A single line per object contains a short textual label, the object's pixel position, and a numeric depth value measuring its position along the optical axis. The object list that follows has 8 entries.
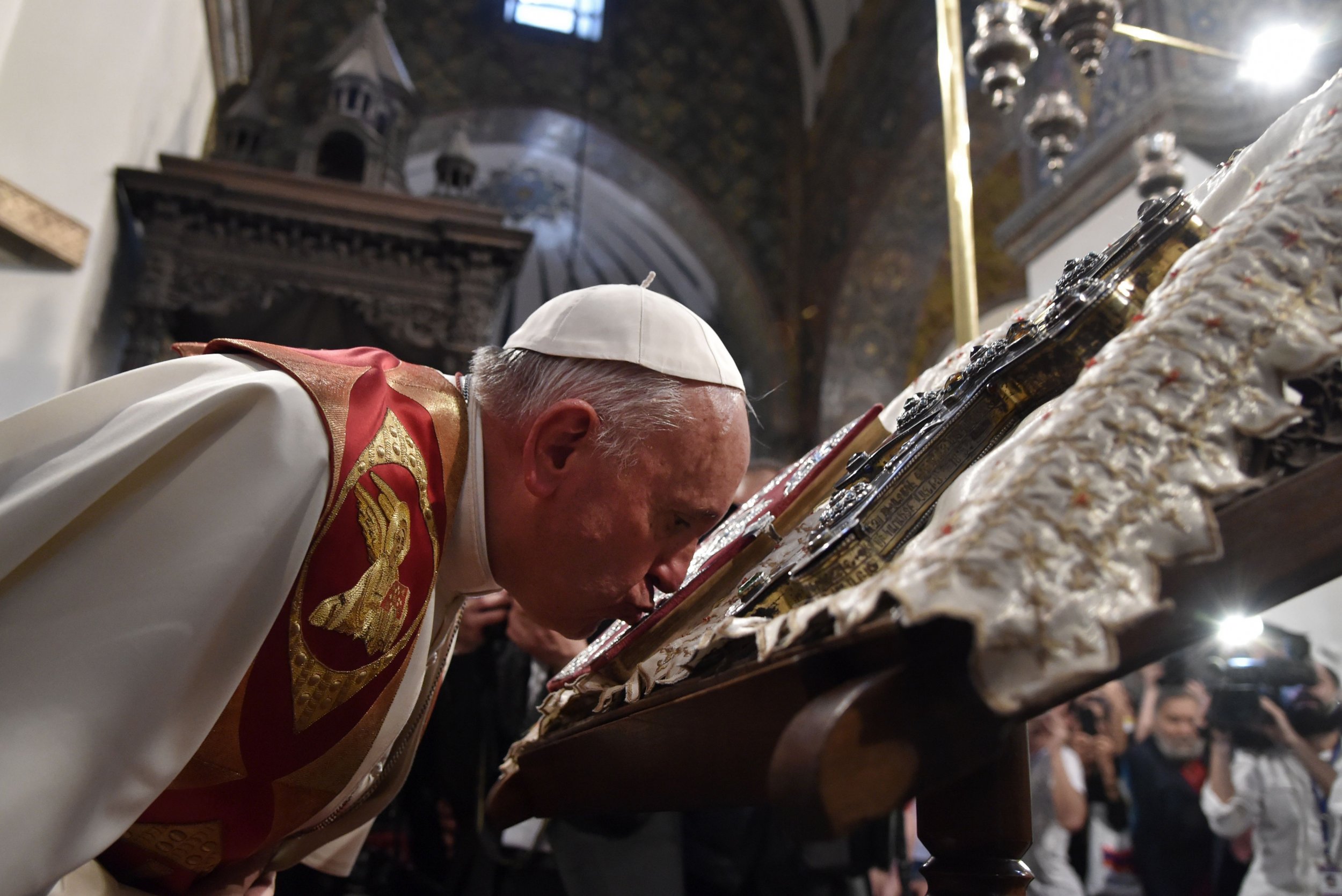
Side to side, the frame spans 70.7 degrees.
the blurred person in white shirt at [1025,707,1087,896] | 3.12
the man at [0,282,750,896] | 0.86
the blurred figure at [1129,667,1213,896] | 2.90
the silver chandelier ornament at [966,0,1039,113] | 2.51
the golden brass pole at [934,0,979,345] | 2.10
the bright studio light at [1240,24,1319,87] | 3.08
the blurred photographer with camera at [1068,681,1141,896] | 3.14
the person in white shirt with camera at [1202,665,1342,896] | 2.57
